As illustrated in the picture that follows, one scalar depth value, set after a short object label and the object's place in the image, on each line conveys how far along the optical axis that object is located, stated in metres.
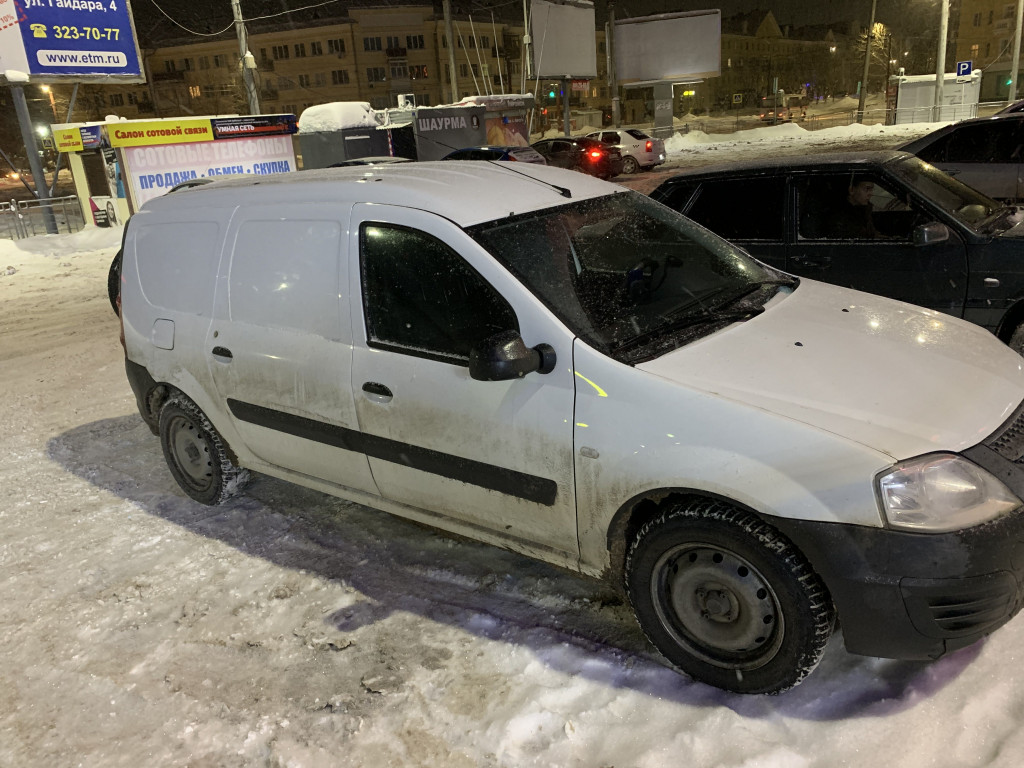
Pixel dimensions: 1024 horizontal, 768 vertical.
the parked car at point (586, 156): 24.38
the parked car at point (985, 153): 8.70
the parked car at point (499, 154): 18.52
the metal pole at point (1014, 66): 35.69
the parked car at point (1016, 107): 17.88
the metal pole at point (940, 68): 31.45
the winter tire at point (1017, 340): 5.14
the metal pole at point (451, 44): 33.16
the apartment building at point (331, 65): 69.56
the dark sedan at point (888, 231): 5.15
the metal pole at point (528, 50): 33.56
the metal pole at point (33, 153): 17.16
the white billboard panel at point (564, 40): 36.34
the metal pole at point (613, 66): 43.19
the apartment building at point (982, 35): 68.31
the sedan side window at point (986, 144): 8.70
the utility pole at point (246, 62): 20.50
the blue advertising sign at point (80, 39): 17.41
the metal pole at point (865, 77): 44.38
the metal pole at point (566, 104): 36.82
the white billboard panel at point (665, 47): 43.22
